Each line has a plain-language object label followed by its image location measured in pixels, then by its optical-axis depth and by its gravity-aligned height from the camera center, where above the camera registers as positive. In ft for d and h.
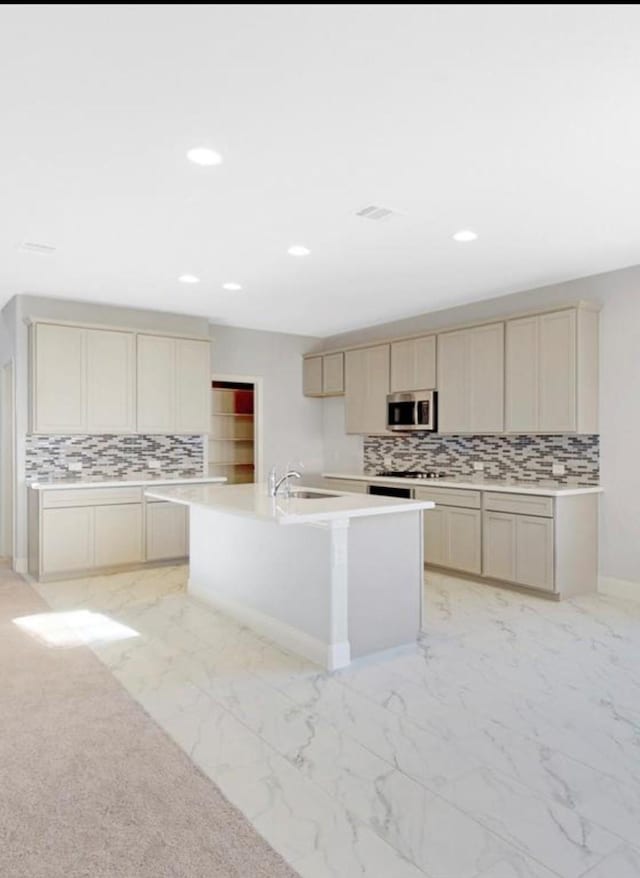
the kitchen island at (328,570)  11.21 -2.66
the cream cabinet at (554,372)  16.17 +1.75
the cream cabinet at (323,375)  24.29 +2.49
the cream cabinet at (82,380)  18.20 +1.72
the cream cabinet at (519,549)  15.85 -3.02
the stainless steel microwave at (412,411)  20.39 +0.87
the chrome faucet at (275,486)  13.71 -1.13
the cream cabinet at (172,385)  19.99 +1.71
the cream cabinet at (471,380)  18.26 +1.73
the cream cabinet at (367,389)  22.38 +1.77
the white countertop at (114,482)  17.67 -1.41
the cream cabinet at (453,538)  17.67 -3.02
